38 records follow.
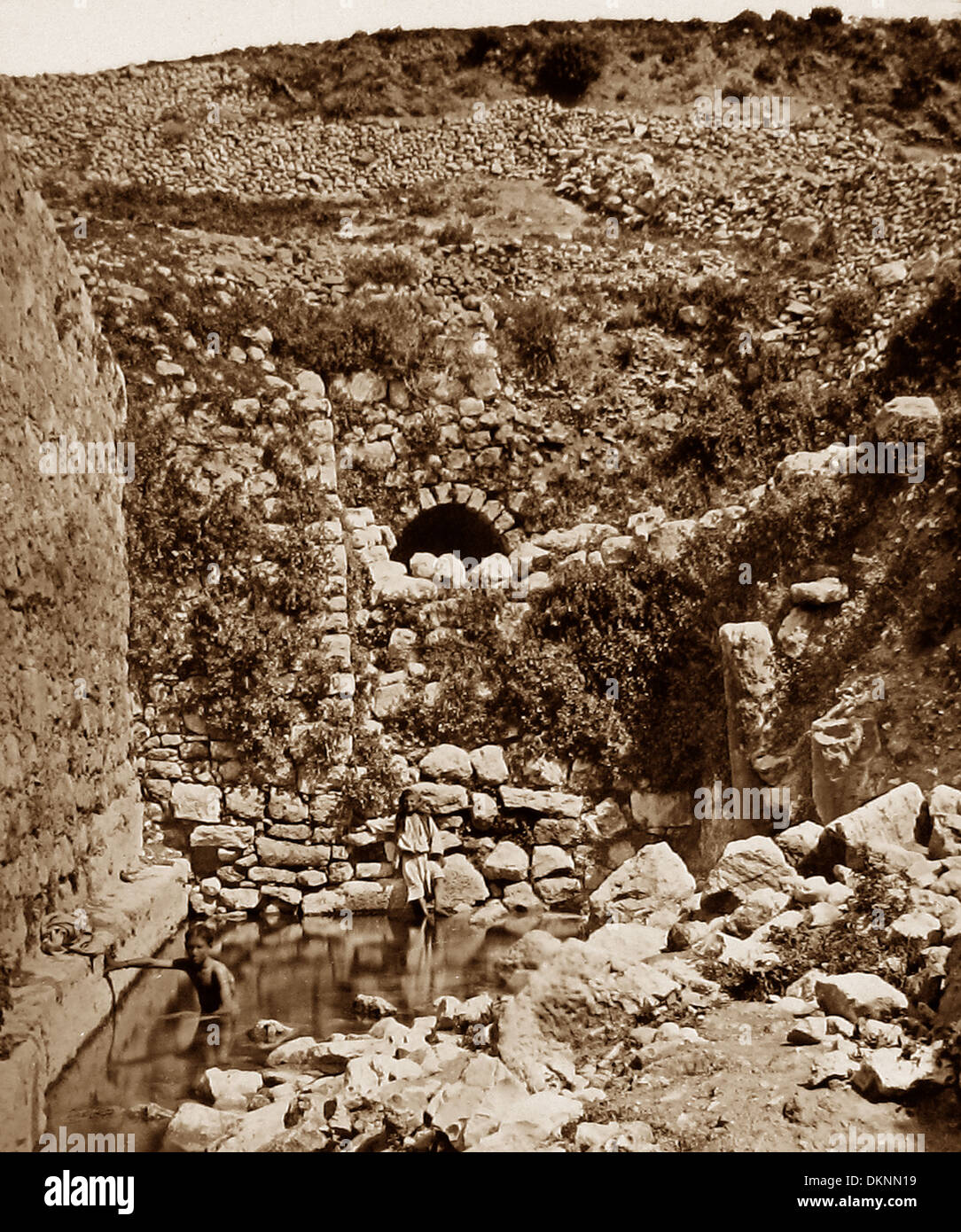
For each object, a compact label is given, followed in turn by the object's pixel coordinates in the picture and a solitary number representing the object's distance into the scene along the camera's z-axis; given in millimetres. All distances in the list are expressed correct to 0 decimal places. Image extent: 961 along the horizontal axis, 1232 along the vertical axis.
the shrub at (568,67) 21859
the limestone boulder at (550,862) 12641
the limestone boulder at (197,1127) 6910
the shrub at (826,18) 21609
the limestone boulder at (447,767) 12812
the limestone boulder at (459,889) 12414
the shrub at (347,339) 14906
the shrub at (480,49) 22125
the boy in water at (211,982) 9539
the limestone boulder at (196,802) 12383
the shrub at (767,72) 21562
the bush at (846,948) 7059
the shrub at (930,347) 13547
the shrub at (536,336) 16078
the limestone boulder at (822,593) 11320
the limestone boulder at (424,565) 13961
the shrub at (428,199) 20172
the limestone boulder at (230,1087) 7570
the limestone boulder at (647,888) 9883
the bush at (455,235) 18328
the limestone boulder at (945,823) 8016
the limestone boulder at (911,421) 11500
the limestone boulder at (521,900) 12531
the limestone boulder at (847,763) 9773
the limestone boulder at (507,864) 12594
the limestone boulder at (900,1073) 5789
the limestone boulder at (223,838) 12359
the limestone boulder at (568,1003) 6973
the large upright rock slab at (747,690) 11320
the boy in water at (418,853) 12383
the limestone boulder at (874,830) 8297
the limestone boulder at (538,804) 12805
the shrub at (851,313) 16000
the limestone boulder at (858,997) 6488
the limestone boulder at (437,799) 12672
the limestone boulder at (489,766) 12859
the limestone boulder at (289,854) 12508
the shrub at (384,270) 17172
